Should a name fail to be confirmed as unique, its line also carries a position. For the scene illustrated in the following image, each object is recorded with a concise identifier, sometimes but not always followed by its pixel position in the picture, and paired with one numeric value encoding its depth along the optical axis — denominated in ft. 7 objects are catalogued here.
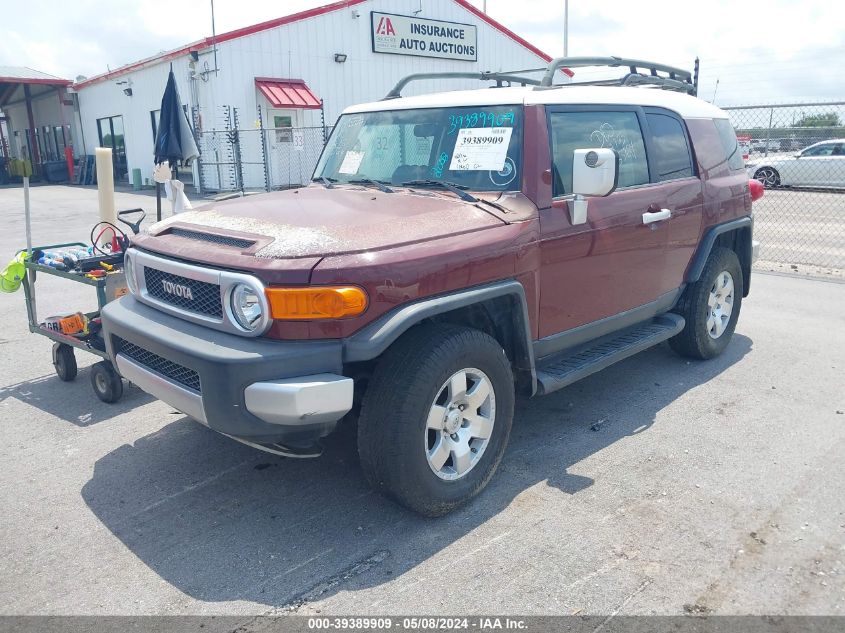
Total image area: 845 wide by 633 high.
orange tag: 16.84
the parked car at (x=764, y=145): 65.61
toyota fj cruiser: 9.79
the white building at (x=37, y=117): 103.60
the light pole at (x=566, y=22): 120.47
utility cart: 15.90
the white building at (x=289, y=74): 68.85
